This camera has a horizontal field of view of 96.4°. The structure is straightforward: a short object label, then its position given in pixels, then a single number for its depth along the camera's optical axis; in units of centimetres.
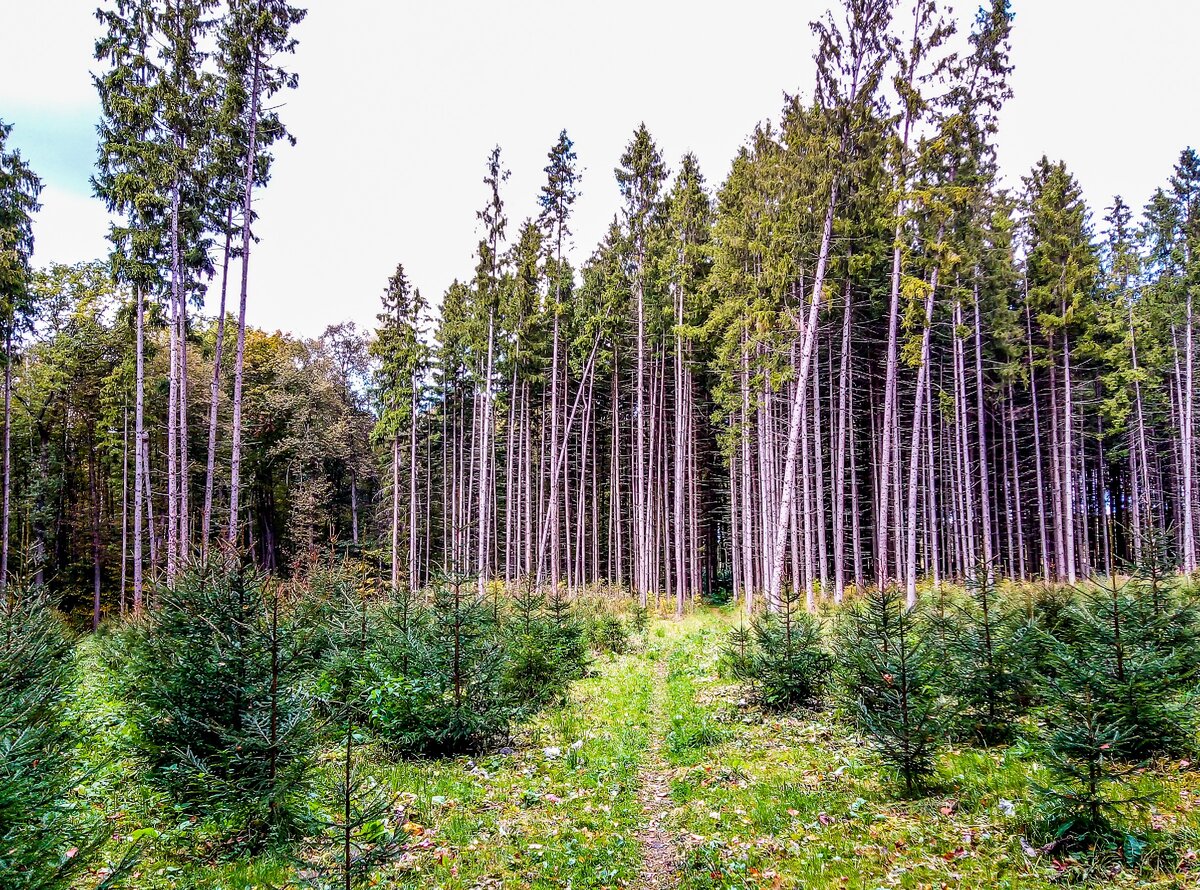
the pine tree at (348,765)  377
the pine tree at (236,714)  473
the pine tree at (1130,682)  493
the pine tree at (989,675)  675
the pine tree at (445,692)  740
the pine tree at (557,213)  2734
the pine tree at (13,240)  1995
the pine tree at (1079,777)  413
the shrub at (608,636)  1639
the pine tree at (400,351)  3391
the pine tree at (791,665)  943
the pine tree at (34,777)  245
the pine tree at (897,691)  571
